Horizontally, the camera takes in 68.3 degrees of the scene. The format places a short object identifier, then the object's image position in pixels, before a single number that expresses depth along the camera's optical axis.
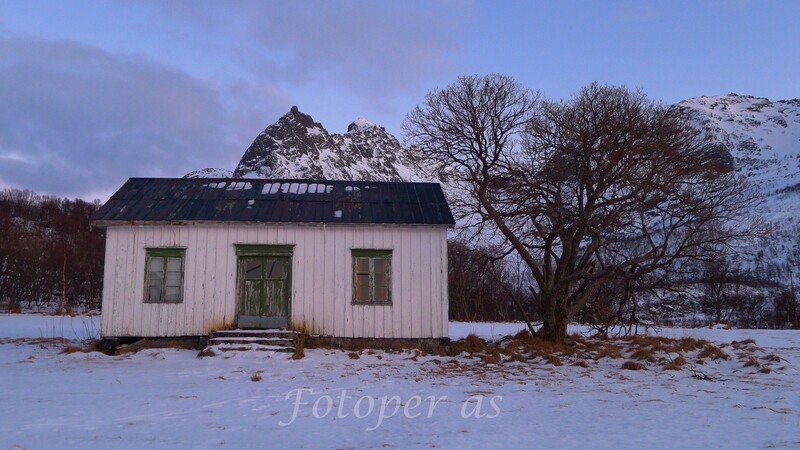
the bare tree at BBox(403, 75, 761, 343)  15.48
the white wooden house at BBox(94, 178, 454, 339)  15.20
